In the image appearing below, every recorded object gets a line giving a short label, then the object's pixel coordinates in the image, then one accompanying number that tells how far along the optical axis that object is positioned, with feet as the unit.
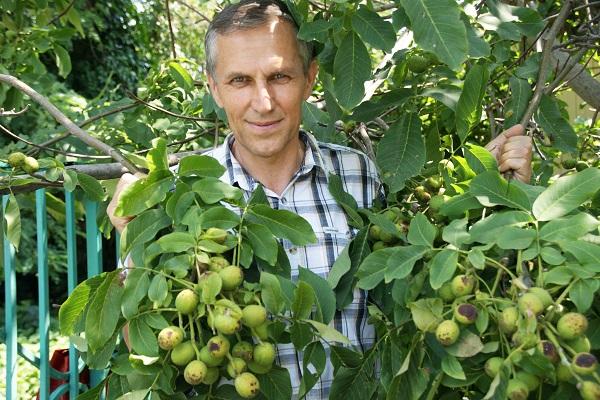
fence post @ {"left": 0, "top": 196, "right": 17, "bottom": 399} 7.29
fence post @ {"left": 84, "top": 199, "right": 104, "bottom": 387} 7.73
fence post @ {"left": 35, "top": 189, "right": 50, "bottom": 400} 7.29
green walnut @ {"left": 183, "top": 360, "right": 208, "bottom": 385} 4.18
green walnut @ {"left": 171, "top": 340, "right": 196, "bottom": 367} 4.31
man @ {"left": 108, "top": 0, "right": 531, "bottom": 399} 5.91
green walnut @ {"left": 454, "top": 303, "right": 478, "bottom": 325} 3.89
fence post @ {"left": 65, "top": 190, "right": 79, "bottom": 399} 7.52
